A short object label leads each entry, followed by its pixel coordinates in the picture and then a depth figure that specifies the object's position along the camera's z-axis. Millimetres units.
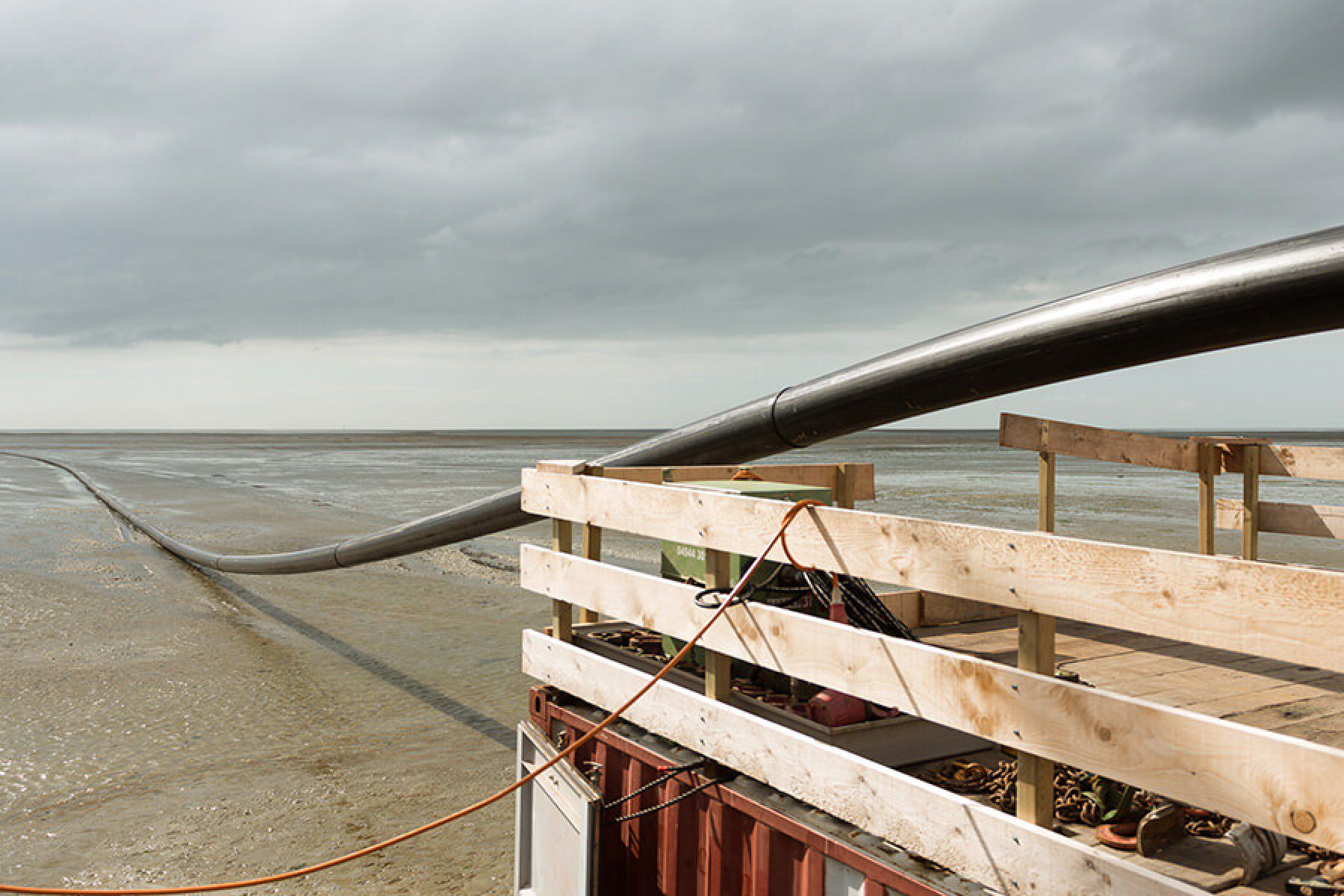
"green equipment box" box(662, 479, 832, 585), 4738
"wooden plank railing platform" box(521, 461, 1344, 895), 2219
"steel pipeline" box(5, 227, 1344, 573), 2223
